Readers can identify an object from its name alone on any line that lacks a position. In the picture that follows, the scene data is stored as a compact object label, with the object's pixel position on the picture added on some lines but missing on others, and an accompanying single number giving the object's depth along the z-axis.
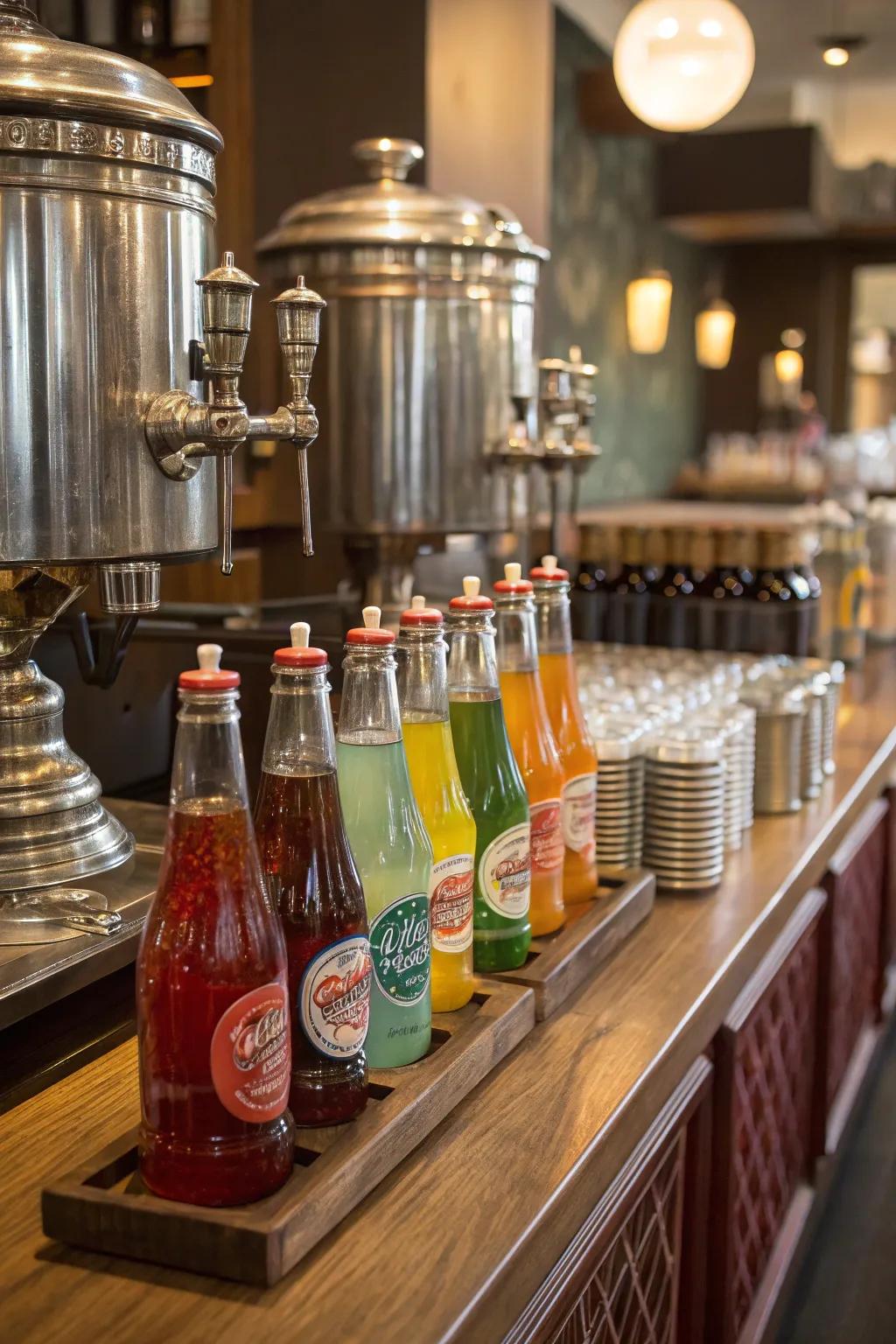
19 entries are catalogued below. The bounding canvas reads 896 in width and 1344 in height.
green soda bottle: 1.02
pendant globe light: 2.89
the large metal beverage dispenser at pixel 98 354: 0.91
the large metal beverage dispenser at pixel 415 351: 1.65
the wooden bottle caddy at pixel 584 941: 1.09
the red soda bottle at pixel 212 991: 0.72
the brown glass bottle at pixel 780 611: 2.46
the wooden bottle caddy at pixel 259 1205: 0.72
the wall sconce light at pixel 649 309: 5.59
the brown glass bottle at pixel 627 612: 2.50
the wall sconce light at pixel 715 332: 6.37
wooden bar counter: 0.72
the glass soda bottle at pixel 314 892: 0.80
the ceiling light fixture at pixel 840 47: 5.76
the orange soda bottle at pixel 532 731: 1.13
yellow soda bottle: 0.95
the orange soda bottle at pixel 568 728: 1.22
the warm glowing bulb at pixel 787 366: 7.41
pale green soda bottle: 0.87
